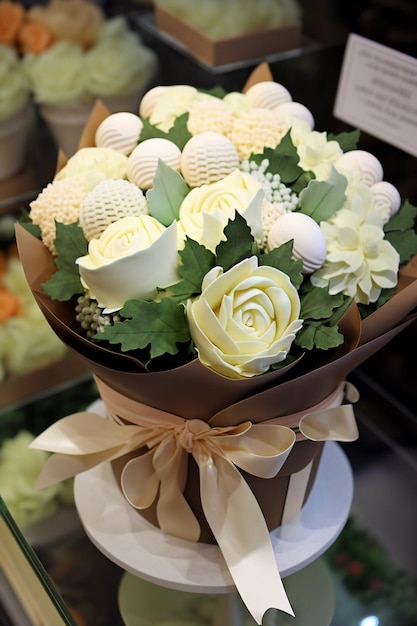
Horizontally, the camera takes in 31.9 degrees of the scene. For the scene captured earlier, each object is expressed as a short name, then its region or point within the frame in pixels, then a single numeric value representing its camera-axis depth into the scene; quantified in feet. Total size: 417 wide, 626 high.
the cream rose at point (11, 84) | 3.67
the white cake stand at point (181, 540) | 2.22
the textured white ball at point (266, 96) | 2.42
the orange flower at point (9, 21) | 3.71
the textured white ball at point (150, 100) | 2.47
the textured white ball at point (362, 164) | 2.25
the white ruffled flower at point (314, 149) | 2.17
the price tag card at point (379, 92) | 2.70
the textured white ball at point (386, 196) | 2.22
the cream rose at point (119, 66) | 3.72
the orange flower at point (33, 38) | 3.75
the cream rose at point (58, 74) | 3.71
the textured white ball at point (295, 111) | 2.37
